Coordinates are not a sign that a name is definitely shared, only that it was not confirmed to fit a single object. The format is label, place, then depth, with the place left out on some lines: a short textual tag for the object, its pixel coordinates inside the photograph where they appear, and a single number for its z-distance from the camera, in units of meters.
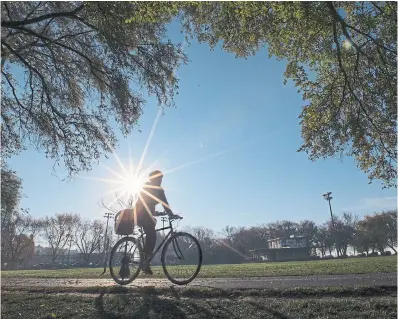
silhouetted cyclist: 6.74
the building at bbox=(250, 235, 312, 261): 93.44
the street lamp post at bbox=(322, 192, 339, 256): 72.12
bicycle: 6.34
